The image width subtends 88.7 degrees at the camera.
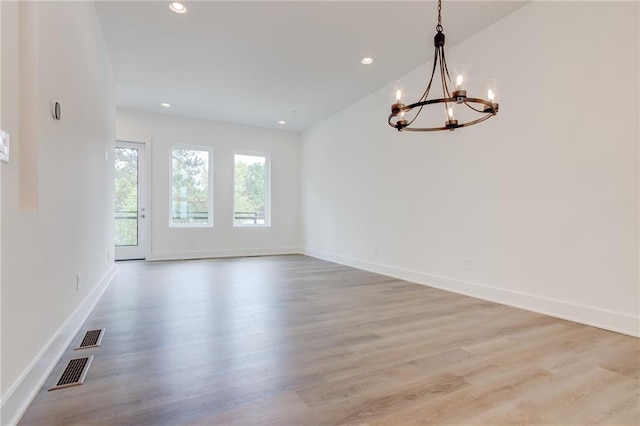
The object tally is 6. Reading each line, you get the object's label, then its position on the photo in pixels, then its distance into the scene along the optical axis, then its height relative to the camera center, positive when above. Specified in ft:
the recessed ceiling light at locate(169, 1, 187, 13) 10.48 +6.62
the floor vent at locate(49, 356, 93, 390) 5.86 -3.12
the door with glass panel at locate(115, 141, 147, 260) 21.34 +0.58
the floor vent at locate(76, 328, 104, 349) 7.65 -3.16
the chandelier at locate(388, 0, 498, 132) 6.89 +2.51
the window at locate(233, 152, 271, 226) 25.04 +1.60
